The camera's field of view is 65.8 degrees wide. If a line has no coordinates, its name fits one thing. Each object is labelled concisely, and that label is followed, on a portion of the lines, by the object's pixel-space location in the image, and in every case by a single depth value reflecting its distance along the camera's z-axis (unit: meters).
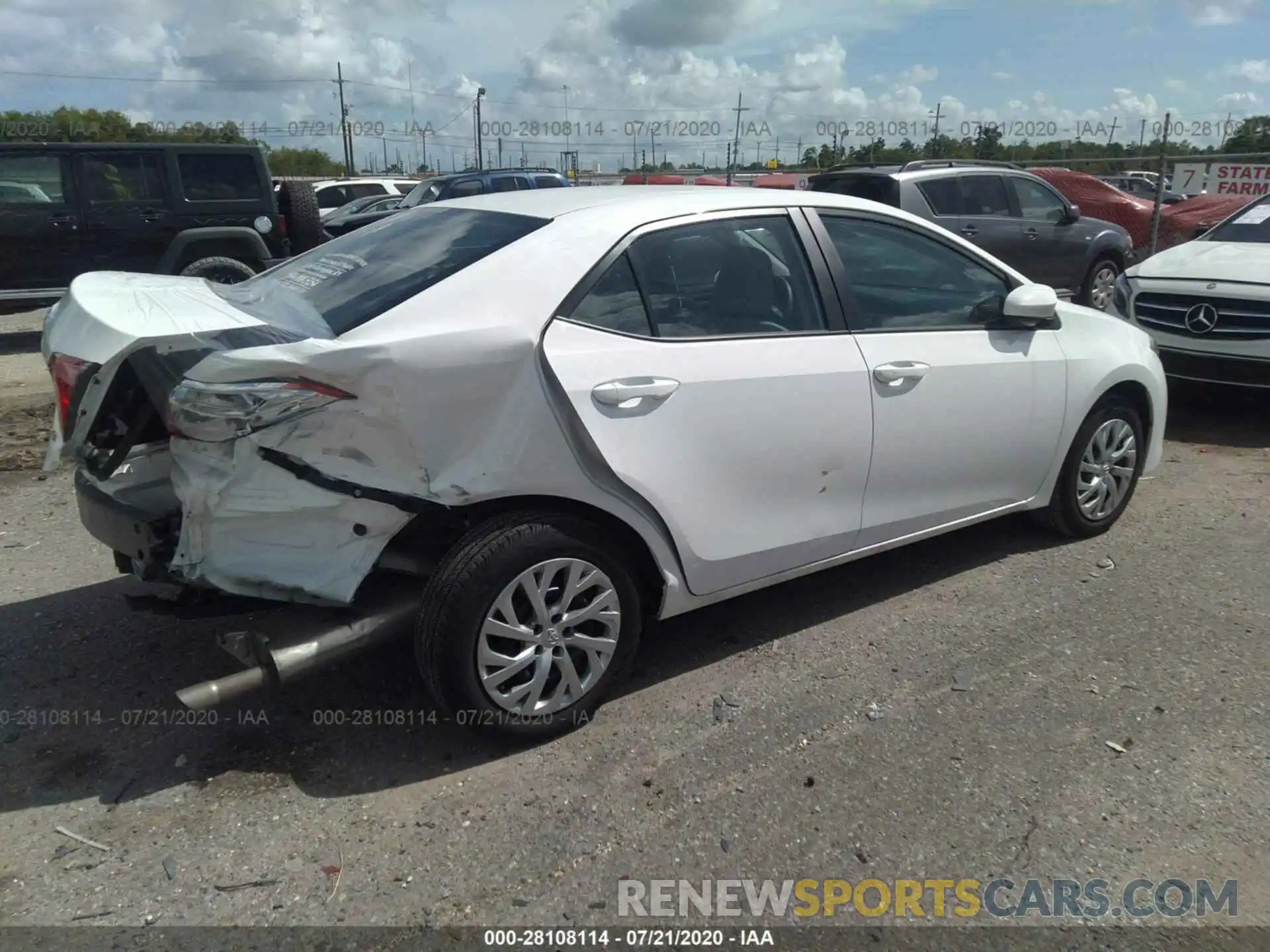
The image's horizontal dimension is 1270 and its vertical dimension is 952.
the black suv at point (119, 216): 10.07
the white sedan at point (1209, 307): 6.62
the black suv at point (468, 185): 16.06
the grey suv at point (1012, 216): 9.88
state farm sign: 14.23
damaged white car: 2.75
